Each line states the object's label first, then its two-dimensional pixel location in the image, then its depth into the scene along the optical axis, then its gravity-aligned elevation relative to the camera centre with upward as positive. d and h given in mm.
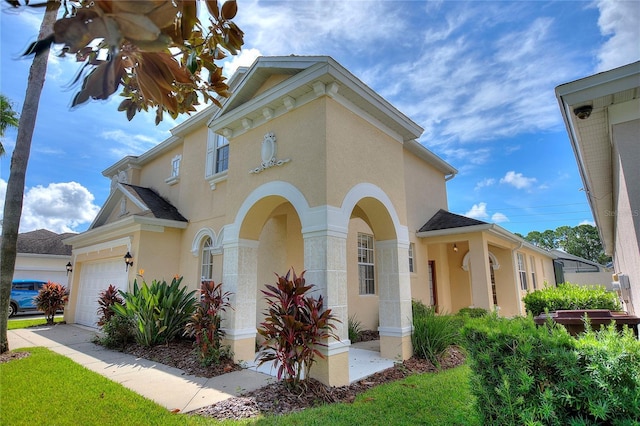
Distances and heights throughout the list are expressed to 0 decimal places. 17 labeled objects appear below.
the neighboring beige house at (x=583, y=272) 27844 +620
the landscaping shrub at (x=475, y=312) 11336 -1107
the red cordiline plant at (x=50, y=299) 14945 -789
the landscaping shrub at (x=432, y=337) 7781 -1342
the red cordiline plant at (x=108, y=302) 10694 -680
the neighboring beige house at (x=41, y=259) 22873 +1598
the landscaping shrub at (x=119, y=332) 9641 -1451
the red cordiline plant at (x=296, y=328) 5598 -814
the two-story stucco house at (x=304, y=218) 6625 +1817
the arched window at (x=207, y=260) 12188 +747
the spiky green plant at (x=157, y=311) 9070 -838
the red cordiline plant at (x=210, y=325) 7320 -974
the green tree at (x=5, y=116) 15797 +7814
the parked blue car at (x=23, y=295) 19294 -773
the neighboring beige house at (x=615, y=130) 3986 +2101
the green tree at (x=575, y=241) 52469 +6338
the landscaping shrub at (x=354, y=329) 10039 -1525
